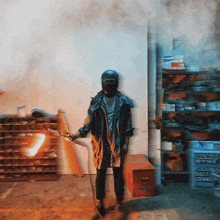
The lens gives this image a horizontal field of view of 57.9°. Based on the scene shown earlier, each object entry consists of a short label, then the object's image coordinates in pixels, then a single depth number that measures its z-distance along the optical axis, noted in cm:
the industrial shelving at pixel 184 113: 344
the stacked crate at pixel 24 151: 356
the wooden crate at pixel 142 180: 287
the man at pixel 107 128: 234
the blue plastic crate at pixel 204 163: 316
